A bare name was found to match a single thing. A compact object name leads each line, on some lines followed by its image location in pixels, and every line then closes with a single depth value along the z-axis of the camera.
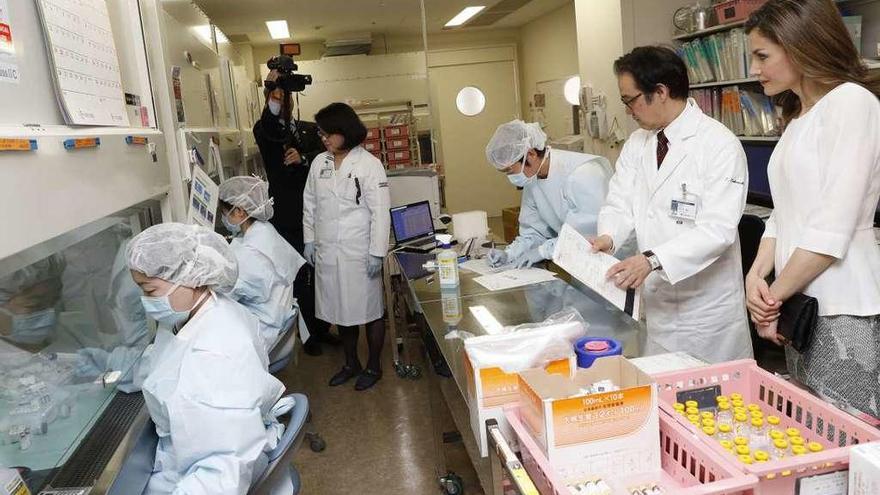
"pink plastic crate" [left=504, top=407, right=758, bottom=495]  0.81
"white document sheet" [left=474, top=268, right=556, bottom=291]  2.42
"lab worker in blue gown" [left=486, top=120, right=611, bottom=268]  2.45
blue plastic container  1.26
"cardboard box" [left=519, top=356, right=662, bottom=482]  0.94
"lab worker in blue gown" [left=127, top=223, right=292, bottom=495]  1.28
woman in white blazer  1.28
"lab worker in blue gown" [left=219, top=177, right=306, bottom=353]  2.51
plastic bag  1.22
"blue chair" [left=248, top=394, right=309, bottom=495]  1.31
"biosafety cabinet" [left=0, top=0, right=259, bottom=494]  1.19
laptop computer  3.60
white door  7.89
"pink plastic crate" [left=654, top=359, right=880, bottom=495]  0.84
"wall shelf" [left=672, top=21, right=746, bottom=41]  3.53
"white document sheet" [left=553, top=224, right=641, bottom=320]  1.67
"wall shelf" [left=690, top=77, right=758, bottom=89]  3.51
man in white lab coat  1.70
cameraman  3.99
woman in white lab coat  3.33
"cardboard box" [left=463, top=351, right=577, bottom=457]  1.16
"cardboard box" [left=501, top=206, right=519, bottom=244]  5.54
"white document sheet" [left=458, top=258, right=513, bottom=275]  2.68
